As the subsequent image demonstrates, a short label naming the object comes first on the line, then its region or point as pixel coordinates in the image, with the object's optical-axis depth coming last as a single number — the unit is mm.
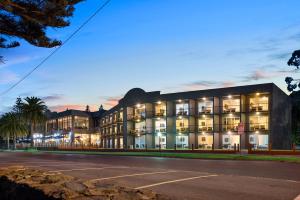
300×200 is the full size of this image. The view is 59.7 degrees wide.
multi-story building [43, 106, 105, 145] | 63469
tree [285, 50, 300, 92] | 43442
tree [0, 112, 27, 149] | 64909
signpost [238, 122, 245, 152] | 20175
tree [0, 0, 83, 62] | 9506
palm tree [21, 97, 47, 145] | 56695
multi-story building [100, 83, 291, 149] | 31184
